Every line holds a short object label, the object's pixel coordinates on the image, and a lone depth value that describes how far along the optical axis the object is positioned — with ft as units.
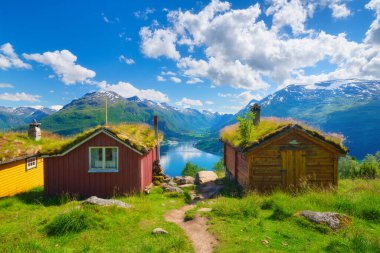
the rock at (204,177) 73.82
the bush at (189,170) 178.50
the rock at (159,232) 30.12
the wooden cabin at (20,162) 59.06
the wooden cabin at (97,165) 56.29
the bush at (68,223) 29.55
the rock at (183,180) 74.54
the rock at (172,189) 59.88
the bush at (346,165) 147.85
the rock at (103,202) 37.60
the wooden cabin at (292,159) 52.80
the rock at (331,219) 29.06
